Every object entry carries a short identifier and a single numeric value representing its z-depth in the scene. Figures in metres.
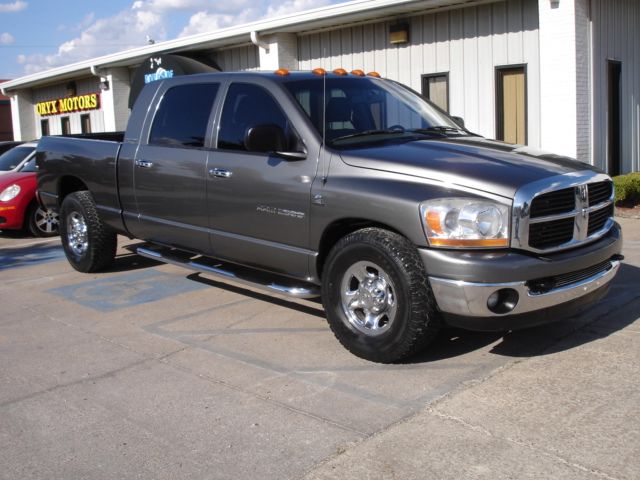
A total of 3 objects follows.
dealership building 11.10
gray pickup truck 4.23
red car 10.93
